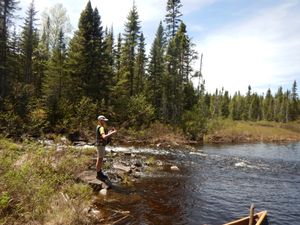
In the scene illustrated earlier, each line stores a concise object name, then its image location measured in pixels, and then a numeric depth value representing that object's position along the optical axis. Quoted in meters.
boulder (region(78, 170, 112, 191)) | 8.49
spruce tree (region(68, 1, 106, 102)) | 26.56
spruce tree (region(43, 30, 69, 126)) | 27.83
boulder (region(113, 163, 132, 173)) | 11.13
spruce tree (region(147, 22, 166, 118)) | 33.48
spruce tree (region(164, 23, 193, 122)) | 31.13
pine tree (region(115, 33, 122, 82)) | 32.64
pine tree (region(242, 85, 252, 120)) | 78.99
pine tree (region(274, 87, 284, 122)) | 77.54
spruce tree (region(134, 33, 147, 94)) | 35.61
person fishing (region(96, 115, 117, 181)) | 8.92
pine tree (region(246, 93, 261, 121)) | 79.83
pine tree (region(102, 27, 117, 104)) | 27.55
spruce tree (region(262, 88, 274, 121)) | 80.67
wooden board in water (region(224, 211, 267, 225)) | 5.60
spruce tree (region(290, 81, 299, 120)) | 78.85
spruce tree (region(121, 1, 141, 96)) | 33.25
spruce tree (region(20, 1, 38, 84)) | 32.18
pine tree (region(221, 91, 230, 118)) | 74.79
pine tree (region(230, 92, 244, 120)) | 76.44
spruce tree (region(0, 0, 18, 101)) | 23.68
